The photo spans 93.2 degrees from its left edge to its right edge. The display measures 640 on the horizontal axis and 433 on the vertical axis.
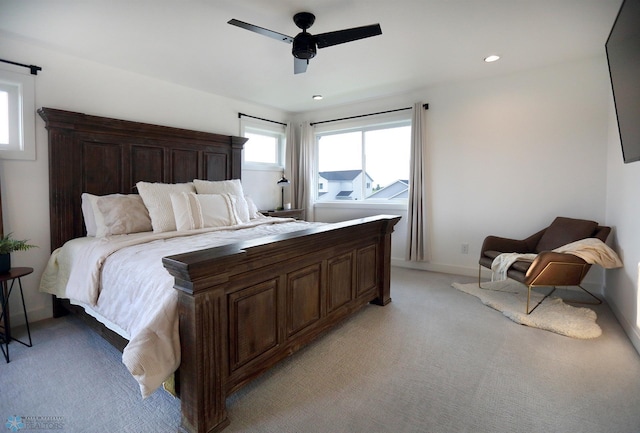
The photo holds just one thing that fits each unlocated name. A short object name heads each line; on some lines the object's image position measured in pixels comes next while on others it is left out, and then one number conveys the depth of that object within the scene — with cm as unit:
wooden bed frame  137
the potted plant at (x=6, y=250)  219
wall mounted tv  152
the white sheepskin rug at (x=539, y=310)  246
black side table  216
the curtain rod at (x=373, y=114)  414
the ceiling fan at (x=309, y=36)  208
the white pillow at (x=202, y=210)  277
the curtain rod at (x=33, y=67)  258
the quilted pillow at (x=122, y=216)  261
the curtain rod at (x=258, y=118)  447
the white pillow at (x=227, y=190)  339
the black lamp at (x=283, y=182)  472
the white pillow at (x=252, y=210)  371
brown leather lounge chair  264
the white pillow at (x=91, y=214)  264
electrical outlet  401
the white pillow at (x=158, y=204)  272
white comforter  132
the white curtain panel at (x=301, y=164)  524
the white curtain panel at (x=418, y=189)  416
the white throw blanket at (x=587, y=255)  261
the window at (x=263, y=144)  476
